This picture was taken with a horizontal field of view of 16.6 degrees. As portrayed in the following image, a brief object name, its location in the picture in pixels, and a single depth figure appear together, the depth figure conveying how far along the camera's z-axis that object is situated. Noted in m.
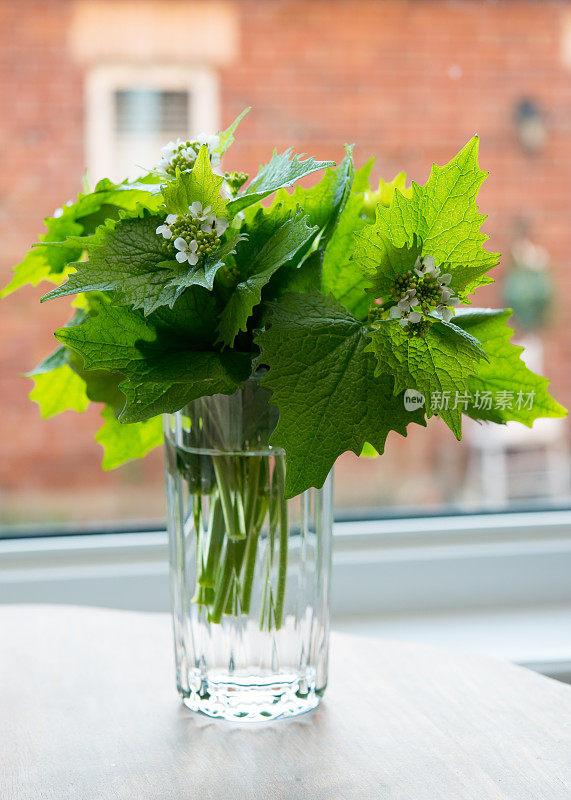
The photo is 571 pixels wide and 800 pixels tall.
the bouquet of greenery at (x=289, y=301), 0.78
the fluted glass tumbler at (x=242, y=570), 0.83
